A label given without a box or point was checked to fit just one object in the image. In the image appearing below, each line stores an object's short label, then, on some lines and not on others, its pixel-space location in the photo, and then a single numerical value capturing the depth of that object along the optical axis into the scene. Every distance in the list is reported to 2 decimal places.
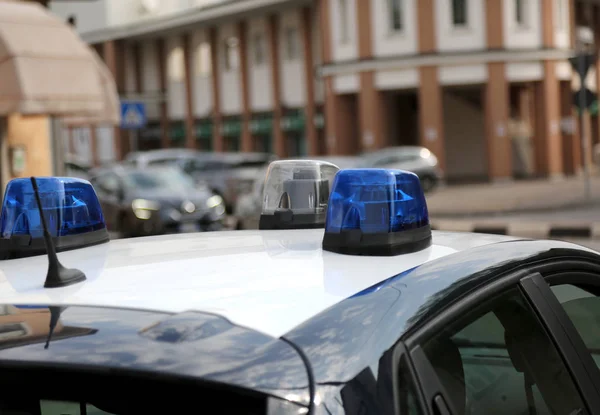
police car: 1.54
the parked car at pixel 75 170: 25.08
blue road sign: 27.09
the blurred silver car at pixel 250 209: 16.58
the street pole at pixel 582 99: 19.55
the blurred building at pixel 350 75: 34.16
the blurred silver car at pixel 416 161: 31.41
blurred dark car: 17.80
